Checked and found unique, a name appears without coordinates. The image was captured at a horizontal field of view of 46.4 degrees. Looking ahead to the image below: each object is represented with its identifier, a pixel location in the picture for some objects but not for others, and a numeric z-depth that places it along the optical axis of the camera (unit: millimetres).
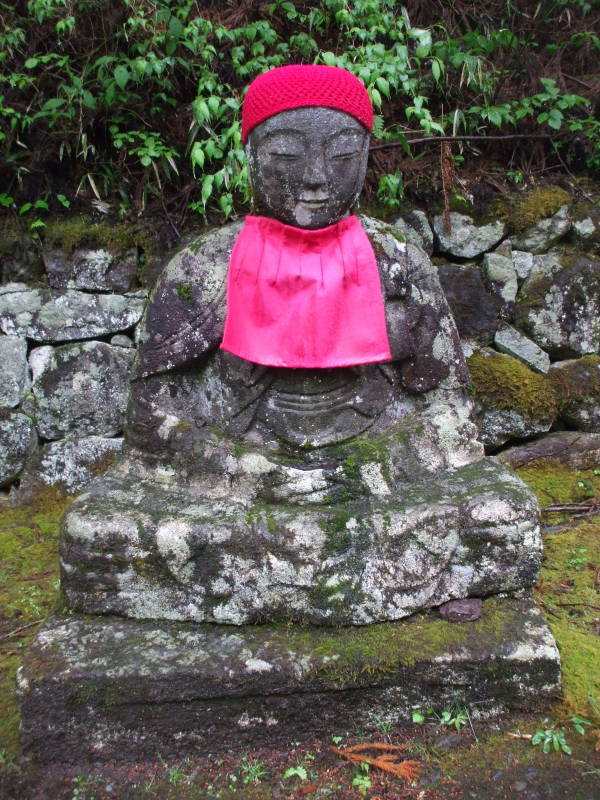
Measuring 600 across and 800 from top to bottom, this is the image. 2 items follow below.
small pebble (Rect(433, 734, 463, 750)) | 2049
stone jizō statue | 2201
